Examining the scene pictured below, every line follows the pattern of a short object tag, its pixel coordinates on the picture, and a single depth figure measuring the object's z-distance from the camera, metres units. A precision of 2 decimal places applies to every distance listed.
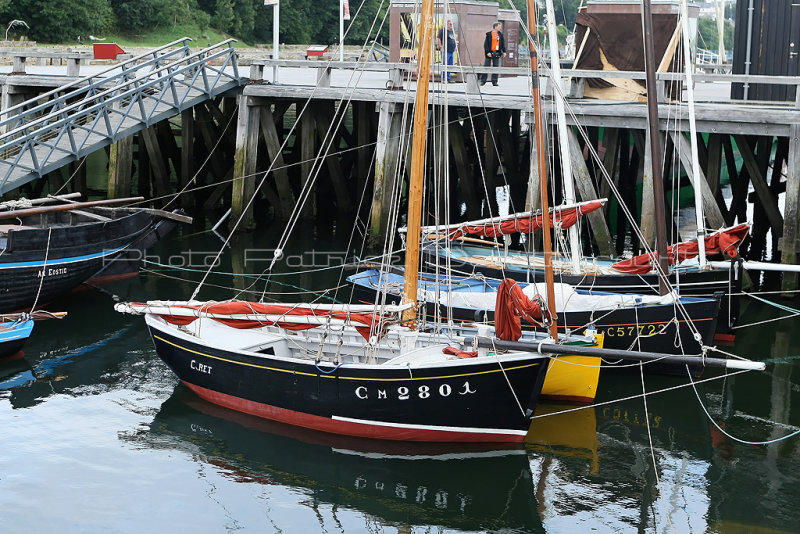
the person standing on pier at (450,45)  28.27
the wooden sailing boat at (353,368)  12.72
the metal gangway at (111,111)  20.94
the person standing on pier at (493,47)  27.47
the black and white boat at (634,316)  15.40
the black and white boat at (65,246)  17.95
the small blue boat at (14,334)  15.88
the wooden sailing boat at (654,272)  16.91
